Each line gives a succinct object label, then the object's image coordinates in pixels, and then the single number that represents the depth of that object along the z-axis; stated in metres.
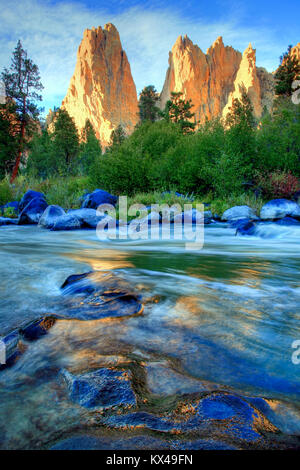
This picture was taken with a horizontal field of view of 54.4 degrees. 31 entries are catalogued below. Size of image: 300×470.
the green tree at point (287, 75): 34.41
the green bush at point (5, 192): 15.87
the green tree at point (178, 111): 35.56
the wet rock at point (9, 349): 1.52
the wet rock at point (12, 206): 14.42
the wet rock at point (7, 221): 12.23
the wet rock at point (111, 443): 0.97
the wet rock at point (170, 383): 1.28
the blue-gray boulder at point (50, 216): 10.94
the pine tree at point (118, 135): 49.36
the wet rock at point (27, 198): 14.46
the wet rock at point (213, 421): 1.01
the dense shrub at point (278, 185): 14.01
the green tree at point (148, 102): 47.22
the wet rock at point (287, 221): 10.25
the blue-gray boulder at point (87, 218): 10.91
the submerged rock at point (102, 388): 1.17
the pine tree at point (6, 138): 30.53
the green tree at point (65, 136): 35.03
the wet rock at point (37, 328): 1.81
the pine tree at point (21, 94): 30.56
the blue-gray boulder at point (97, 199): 13.79
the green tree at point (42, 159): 40.97
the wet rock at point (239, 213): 11.89
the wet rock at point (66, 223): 10.42
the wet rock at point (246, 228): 8.88
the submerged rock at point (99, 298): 2.17
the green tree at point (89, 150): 41.25
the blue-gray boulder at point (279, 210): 11.34
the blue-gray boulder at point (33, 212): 12.43
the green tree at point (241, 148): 14.99
